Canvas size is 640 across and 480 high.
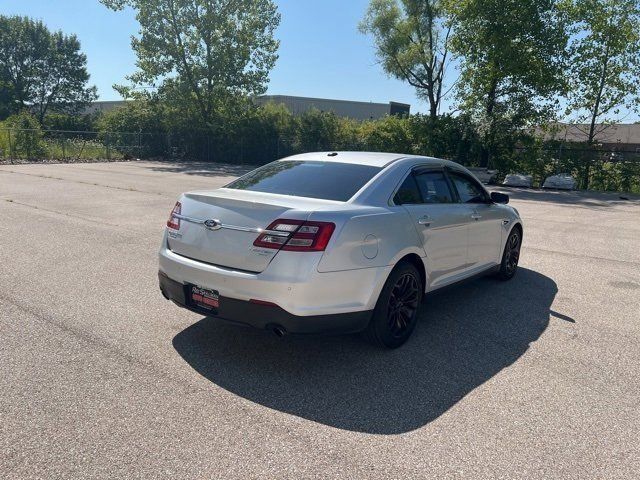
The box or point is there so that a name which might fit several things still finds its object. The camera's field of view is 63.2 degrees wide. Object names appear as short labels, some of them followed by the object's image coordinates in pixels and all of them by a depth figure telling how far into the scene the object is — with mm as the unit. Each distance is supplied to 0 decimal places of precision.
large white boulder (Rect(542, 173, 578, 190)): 23016
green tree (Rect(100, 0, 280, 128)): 32031
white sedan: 3631
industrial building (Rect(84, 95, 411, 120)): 51938
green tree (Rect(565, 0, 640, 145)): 23609
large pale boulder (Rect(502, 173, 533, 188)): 23969
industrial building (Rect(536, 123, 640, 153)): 24680
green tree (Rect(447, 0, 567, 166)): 24062
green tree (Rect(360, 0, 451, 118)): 30873
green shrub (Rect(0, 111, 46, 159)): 26703
